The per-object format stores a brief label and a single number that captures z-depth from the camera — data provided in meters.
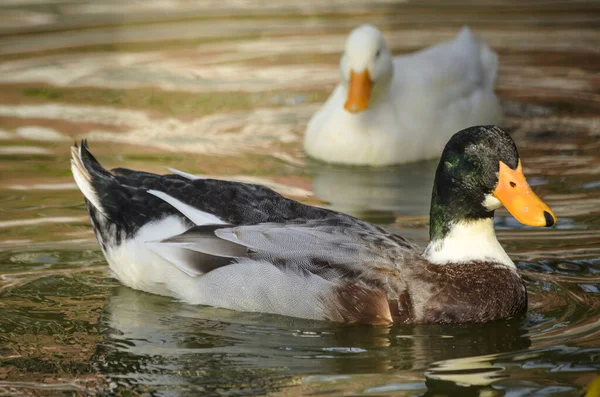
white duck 18.70
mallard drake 12.06
